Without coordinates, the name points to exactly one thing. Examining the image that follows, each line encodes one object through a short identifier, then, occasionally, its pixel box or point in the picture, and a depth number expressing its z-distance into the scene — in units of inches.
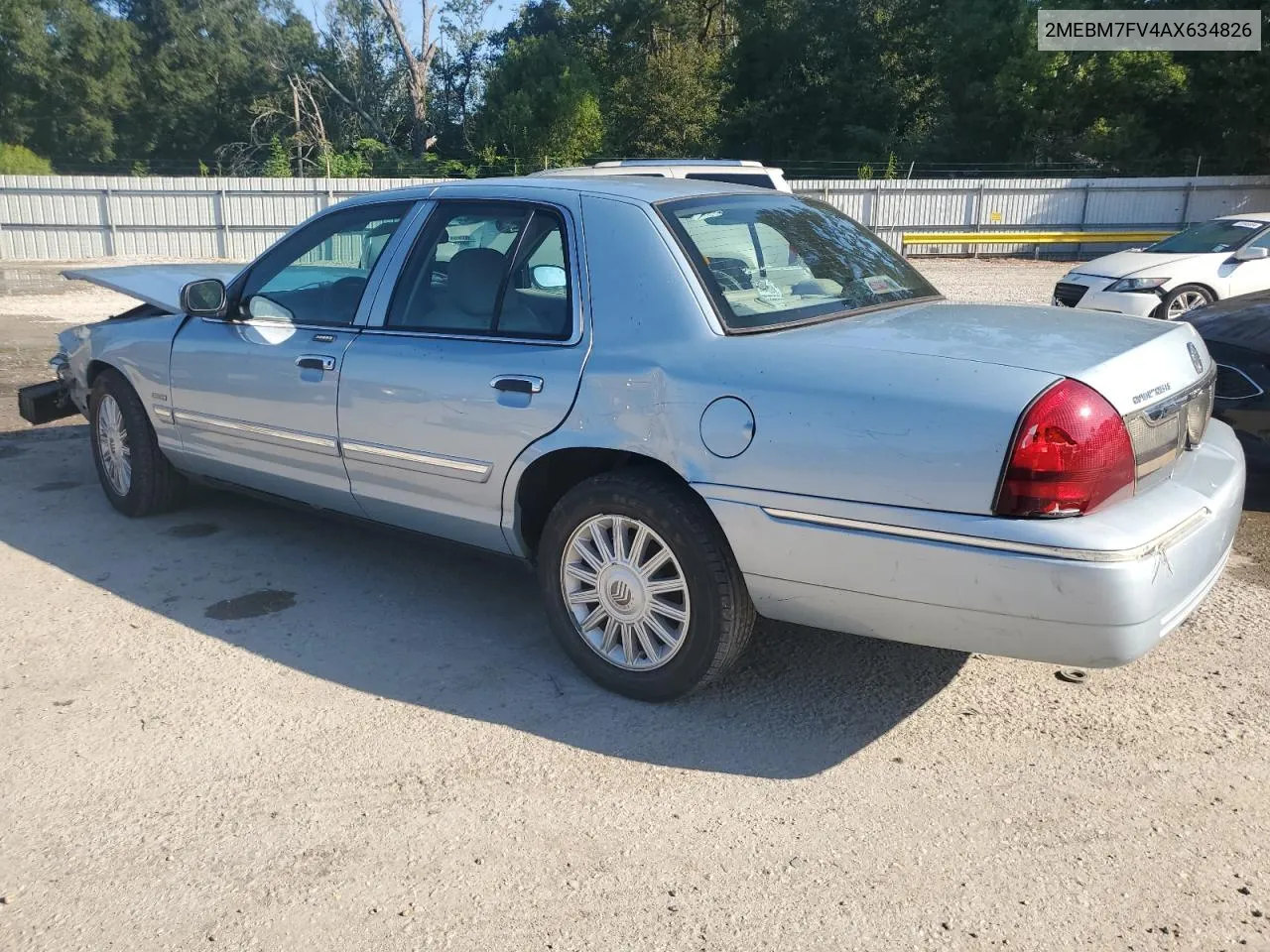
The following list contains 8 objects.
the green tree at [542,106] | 1466.5
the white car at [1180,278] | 470.6
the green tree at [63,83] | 1916.8
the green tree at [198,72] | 1914.4
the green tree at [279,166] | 1080.2
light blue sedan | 114.0
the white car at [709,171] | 385.4
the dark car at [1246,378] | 224.2
